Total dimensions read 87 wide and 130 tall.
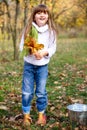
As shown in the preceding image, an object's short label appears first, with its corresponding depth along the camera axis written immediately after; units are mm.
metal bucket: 5910
